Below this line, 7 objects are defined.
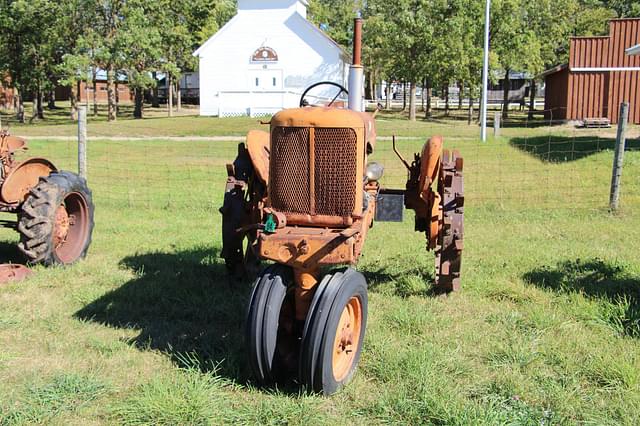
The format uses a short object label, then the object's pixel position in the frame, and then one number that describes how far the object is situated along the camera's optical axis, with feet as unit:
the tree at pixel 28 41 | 101.60
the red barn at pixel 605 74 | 90.27
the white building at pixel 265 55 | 117.50
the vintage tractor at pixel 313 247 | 12.44
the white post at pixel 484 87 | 65.05
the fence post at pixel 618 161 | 31.37
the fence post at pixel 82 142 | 32.07
